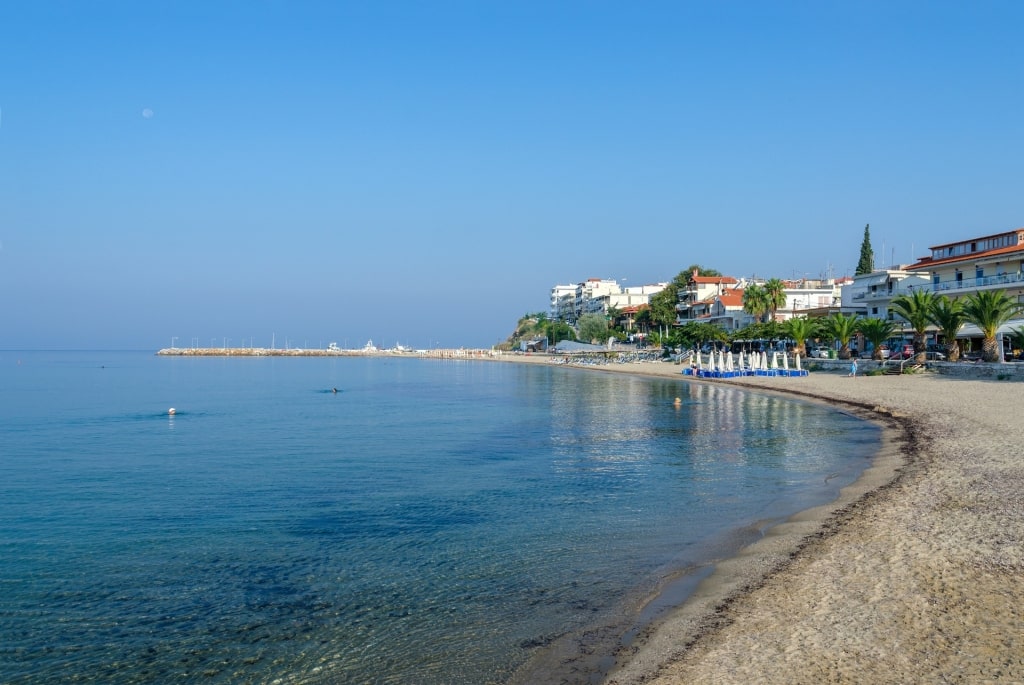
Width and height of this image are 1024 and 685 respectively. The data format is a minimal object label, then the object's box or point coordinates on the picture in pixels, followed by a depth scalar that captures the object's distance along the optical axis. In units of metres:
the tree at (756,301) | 82.12
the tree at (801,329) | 65.62
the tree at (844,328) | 58.16
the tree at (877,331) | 54.41
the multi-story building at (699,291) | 111.96
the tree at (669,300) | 113.94
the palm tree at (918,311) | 47.62
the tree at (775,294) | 81.81
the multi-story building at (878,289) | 61.28
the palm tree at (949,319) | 46.00
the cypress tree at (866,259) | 88.88
